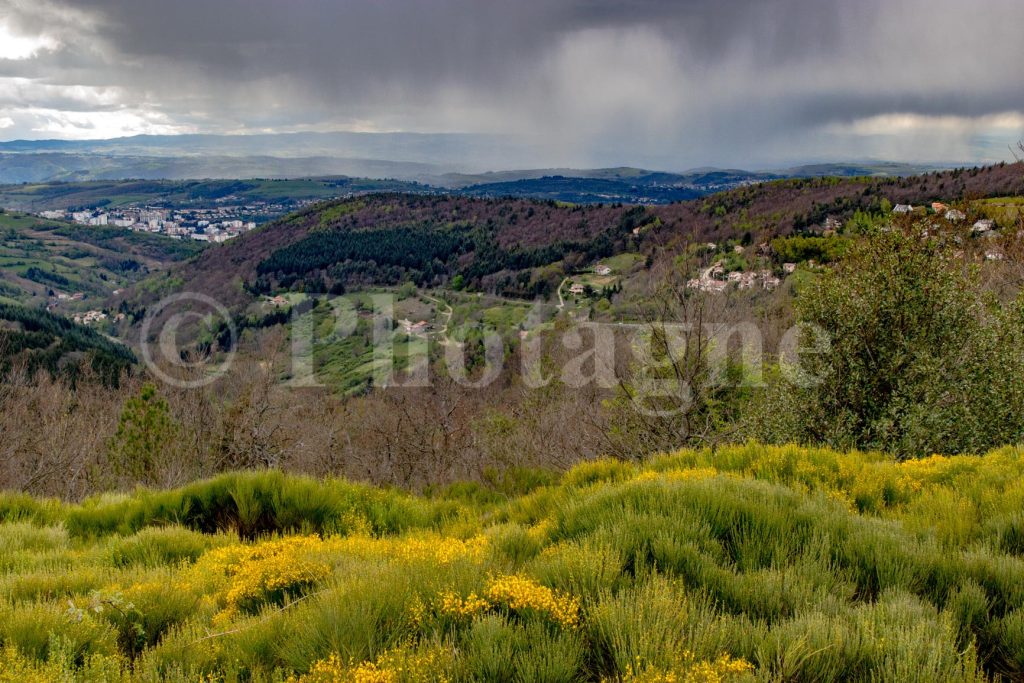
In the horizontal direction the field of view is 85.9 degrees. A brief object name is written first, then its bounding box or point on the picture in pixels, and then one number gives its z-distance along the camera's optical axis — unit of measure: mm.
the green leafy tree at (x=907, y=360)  9539
